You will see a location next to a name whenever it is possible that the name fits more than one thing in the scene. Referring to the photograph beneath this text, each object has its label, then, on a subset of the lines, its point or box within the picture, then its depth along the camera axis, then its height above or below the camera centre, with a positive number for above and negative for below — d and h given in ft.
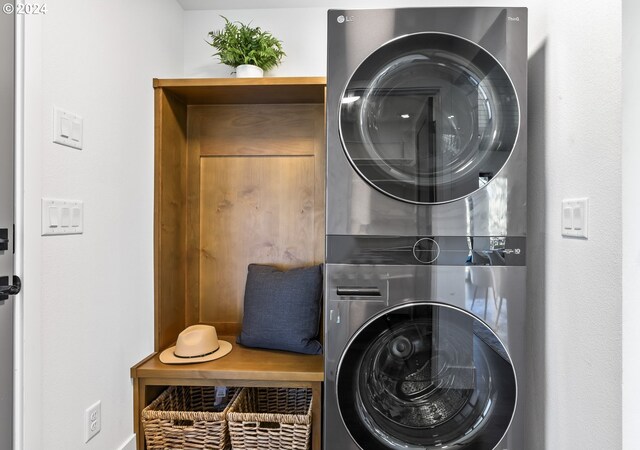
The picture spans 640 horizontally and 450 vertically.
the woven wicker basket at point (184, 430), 5.32 -2.78
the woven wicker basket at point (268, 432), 5.28 -2.77
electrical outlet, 4.43 -2.26
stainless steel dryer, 4.51 +1.23
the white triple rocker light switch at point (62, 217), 3.78 +0.07
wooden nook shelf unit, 7.02 +0.54
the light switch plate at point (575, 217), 3.70 +0.09
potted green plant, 6.23 +2.82
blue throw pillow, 6.11 -1.37
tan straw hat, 5.65 -1.82
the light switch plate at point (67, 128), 3.91 +0.99
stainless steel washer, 4.51 -1.36
